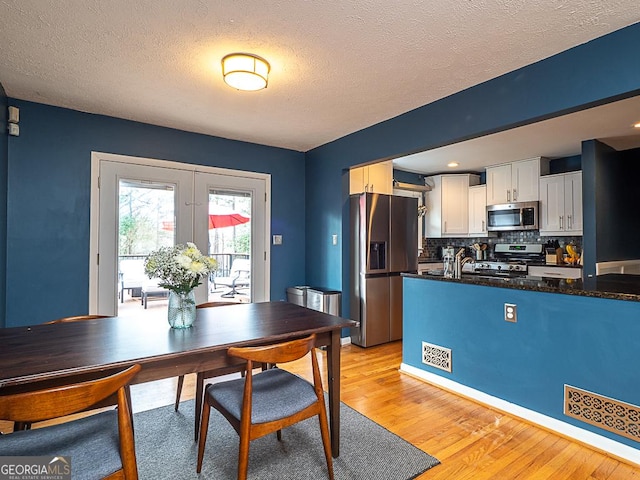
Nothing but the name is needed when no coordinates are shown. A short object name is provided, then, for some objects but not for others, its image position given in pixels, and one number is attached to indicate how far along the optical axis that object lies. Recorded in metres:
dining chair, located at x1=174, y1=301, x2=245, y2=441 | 2.14
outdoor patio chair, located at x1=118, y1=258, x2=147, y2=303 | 3.41
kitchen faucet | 3.01
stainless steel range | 5.04
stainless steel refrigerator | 4.02
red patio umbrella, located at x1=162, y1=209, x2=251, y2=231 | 3.94
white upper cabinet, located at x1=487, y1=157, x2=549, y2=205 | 4.97
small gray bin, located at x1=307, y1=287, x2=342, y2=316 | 3.95
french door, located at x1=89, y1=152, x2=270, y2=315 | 3.33
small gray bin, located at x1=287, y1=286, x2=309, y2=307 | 4.20
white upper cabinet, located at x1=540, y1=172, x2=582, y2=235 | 4.59
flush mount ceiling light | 2.23
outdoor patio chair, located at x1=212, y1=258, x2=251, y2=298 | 4.02
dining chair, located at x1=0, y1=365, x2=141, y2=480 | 1.05
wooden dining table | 1.26
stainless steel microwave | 4.98
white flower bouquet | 1.75
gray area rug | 1.83
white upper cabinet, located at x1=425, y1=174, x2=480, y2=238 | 5.84
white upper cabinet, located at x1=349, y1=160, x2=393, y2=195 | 4.20
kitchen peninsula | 2.00
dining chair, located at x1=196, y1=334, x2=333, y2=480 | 1.51
